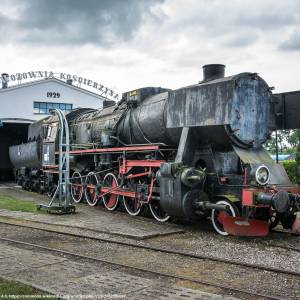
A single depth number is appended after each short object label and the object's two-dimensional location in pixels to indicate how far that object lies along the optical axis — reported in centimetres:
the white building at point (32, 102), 3139
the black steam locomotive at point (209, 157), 926
